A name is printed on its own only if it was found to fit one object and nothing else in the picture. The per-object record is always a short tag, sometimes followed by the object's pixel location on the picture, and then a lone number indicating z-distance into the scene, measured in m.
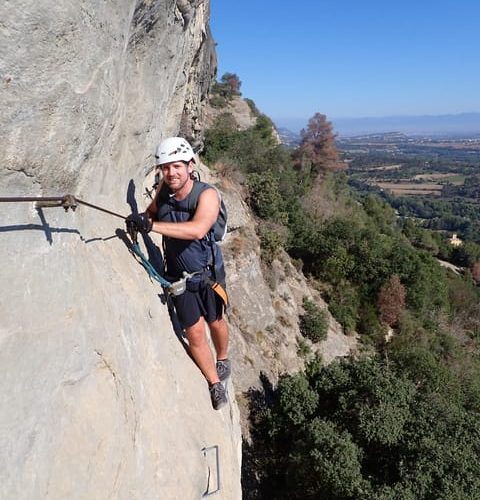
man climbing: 4.59
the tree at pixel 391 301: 26.23
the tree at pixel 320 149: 40.37
